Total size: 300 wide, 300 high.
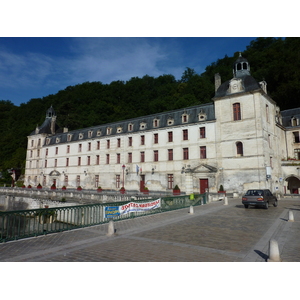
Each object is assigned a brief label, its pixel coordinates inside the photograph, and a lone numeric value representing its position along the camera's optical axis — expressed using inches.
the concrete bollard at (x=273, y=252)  225.9
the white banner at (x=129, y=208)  462.0
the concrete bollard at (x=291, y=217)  463.2
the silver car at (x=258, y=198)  668.7
